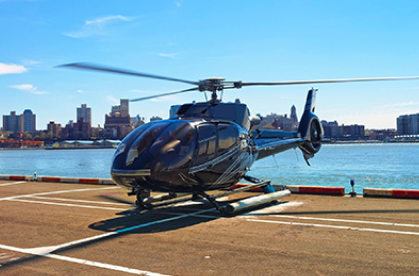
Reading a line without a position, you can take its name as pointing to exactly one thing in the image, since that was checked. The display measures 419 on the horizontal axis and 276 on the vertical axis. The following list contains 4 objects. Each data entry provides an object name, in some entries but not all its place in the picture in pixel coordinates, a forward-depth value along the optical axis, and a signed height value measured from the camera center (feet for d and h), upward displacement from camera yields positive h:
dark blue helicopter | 29.84 -1.21
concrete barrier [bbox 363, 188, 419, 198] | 39.42 -6.03
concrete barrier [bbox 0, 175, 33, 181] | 67.77 -6.90
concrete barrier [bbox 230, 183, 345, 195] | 43.80 -6.26
